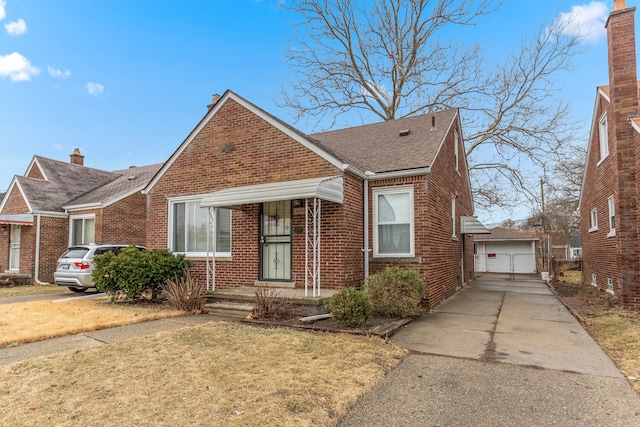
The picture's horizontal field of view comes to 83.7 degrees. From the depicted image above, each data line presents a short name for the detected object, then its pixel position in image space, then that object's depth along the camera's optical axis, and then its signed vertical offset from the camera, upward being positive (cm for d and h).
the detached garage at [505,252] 2845 -100
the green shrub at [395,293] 737 -109
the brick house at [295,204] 856 +95
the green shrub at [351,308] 621 -117
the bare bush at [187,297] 829 -130
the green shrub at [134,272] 892 -76
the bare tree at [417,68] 1939 +1017
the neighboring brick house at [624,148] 884 +234
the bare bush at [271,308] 726 -136
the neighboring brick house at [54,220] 1554 +97
